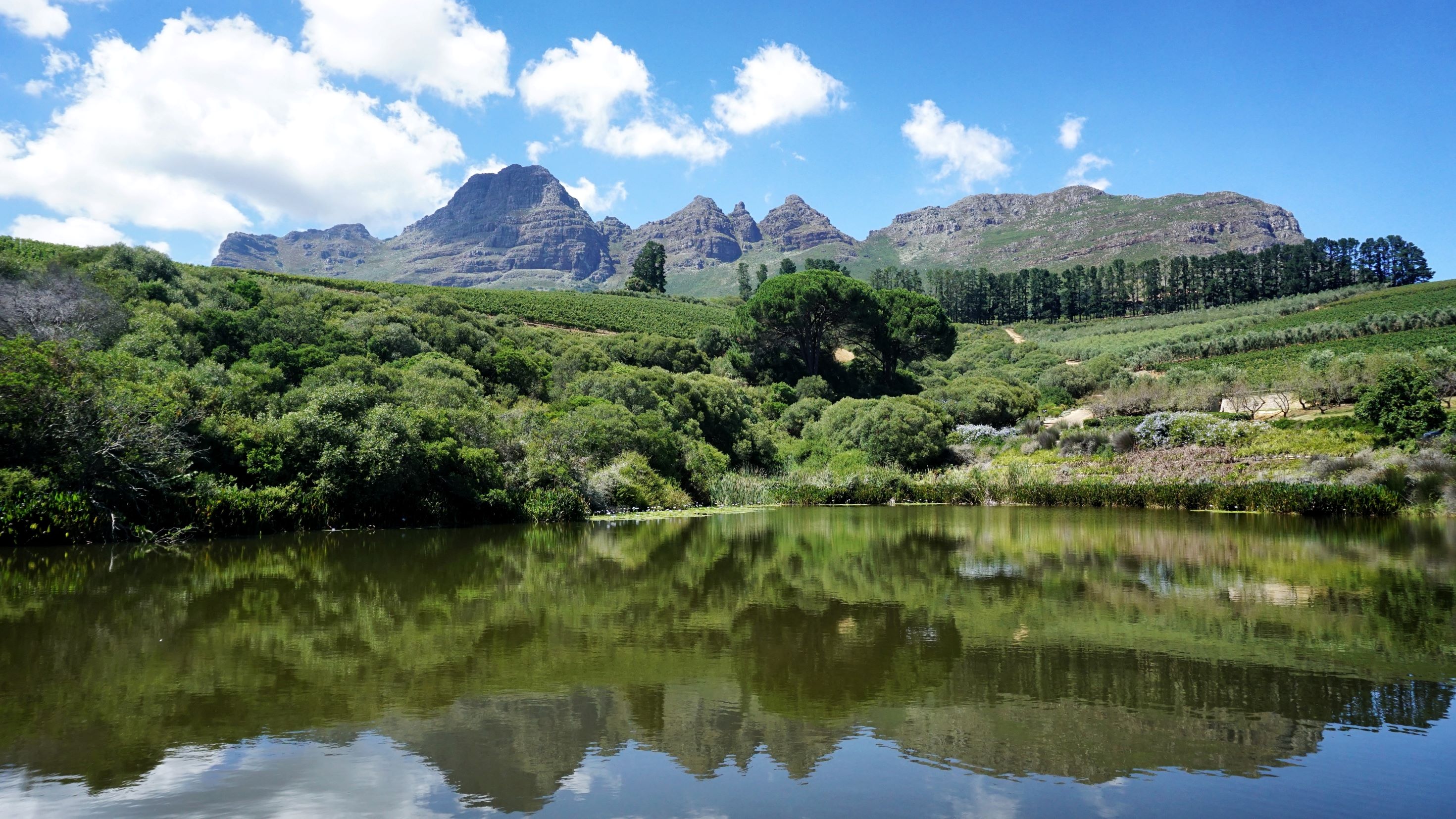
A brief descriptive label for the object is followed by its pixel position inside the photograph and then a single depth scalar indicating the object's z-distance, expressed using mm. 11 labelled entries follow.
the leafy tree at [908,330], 67938
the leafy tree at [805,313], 64812
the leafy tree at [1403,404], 29875
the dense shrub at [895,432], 41375
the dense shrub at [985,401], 52719
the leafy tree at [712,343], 67688
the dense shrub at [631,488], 28875
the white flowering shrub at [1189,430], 35081
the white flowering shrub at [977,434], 45250
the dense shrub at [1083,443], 39094
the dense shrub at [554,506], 26891
